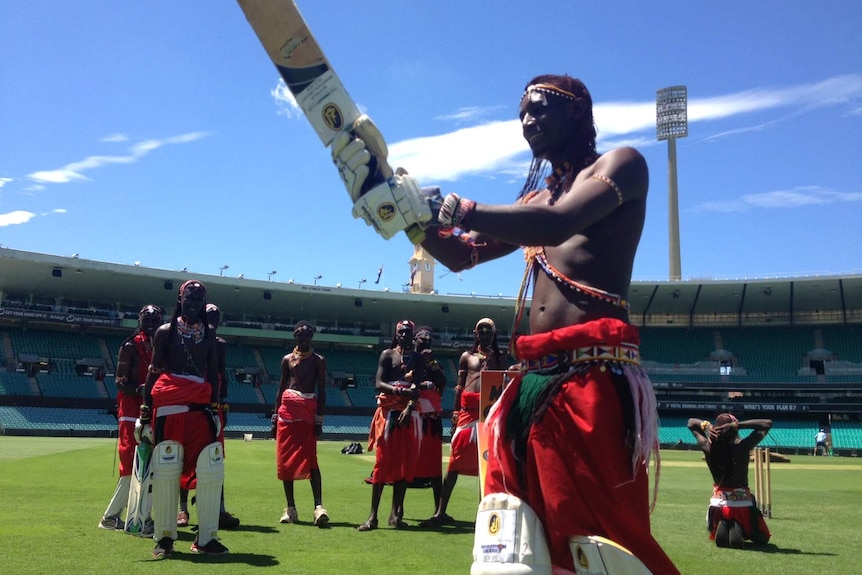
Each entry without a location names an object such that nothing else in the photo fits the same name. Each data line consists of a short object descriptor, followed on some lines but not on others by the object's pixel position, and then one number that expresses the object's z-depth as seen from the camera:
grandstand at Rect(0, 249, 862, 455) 39.19
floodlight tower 60.78
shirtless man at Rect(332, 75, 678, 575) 2.57
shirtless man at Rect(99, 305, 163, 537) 8.23
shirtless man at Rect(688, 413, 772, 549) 7.51
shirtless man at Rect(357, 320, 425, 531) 8.44
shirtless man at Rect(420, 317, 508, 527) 8.70
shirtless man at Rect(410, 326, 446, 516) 8.94
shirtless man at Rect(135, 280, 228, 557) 5.94
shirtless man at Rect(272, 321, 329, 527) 8.60
